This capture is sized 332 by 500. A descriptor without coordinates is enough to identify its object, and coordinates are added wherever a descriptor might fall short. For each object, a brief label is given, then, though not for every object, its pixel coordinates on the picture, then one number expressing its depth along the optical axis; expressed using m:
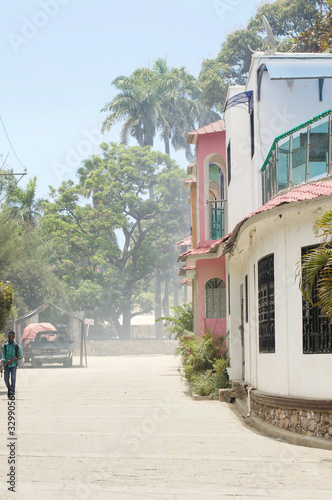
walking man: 17.61
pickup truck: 38.22
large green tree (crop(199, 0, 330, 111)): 50.41
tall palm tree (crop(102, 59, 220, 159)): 71.56
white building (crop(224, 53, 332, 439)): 11.31
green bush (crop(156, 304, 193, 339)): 25.71
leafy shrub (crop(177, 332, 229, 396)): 19.14
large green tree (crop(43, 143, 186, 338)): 65.00
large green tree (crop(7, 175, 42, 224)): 54.41
